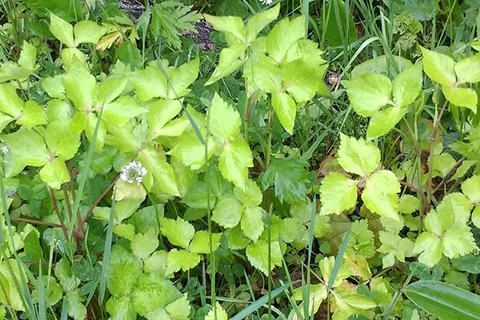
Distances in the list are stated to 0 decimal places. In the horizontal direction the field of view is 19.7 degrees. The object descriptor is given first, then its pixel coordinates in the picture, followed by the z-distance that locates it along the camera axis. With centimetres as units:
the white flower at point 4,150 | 125
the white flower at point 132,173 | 121
